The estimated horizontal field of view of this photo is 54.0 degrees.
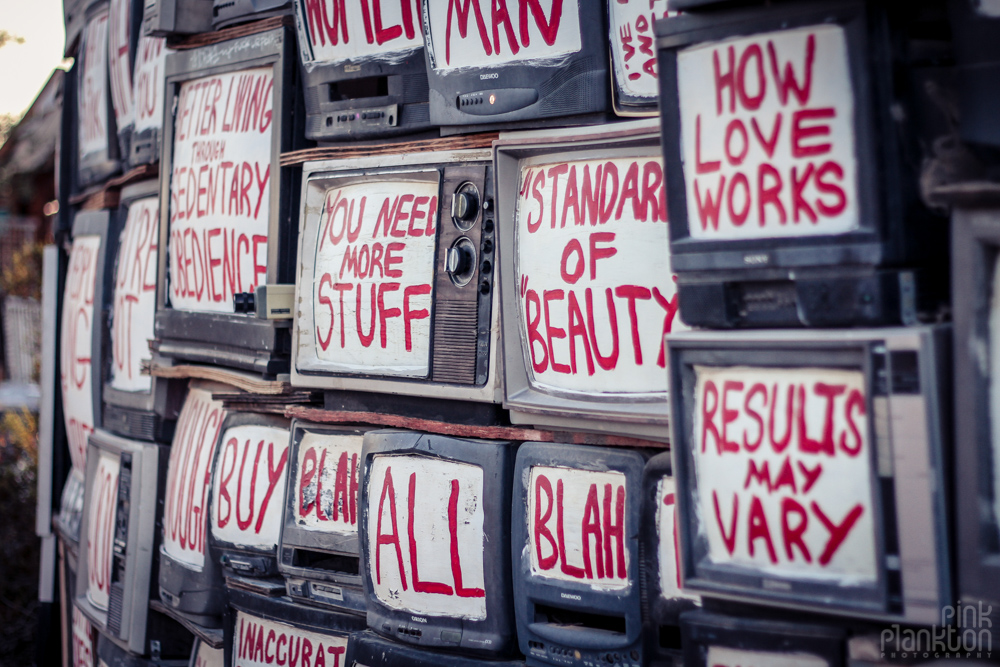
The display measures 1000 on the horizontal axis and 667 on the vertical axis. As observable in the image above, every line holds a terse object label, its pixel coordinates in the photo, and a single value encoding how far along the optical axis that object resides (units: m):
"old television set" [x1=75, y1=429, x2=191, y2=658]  3.52
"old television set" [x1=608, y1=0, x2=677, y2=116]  2.09
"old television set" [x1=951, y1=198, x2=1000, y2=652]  1.44
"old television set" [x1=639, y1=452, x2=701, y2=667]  2.04
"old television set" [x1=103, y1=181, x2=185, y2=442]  3.67
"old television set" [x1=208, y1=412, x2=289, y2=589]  3.02
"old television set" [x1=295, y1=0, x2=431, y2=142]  2.65
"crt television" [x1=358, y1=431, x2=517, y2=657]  2.37
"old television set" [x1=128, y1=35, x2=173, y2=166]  3.72
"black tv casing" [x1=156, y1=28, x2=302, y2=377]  2.96
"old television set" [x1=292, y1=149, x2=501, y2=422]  2.44
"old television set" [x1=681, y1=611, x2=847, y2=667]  1.64
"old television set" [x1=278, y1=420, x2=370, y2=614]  2.77
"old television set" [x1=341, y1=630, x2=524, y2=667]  2.42
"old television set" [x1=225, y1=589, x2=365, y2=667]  2.77
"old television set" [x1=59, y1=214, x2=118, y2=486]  4.05
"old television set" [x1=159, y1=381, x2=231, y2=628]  3.23
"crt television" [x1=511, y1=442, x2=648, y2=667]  2.14
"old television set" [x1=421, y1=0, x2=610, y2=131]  2.20
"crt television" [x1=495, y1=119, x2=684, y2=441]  2.08
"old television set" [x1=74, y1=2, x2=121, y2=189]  4.31
